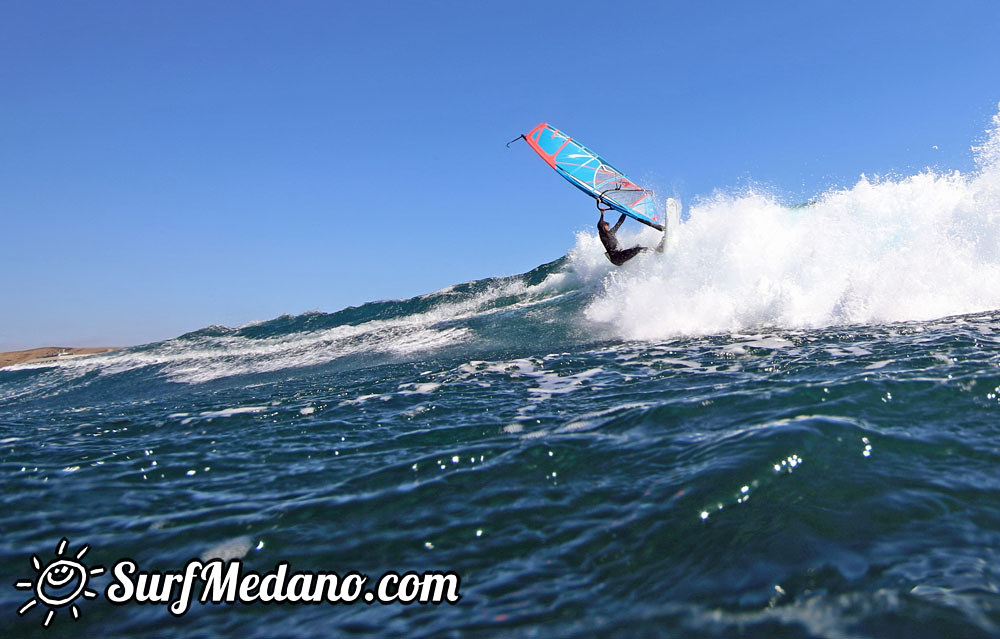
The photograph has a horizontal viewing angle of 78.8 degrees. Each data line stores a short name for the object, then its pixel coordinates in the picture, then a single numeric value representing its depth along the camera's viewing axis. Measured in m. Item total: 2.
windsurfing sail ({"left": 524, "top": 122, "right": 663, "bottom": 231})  15.06
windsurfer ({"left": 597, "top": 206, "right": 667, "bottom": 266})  13.27
